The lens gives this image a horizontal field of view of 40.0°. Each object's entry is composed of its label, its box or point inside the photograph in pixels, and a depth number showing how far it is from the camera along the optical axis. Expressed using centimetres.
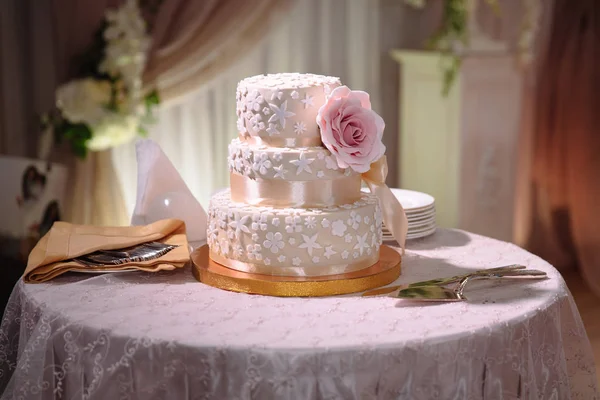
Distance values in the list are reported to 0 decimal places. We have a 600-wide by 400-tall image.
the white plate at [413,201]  243
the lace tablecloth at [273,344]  159
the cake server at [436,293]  186
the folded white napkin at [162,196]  243
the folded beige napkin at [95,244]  204
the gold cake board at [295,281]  190
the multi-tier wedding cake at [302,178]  193
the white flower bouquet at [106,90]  371
